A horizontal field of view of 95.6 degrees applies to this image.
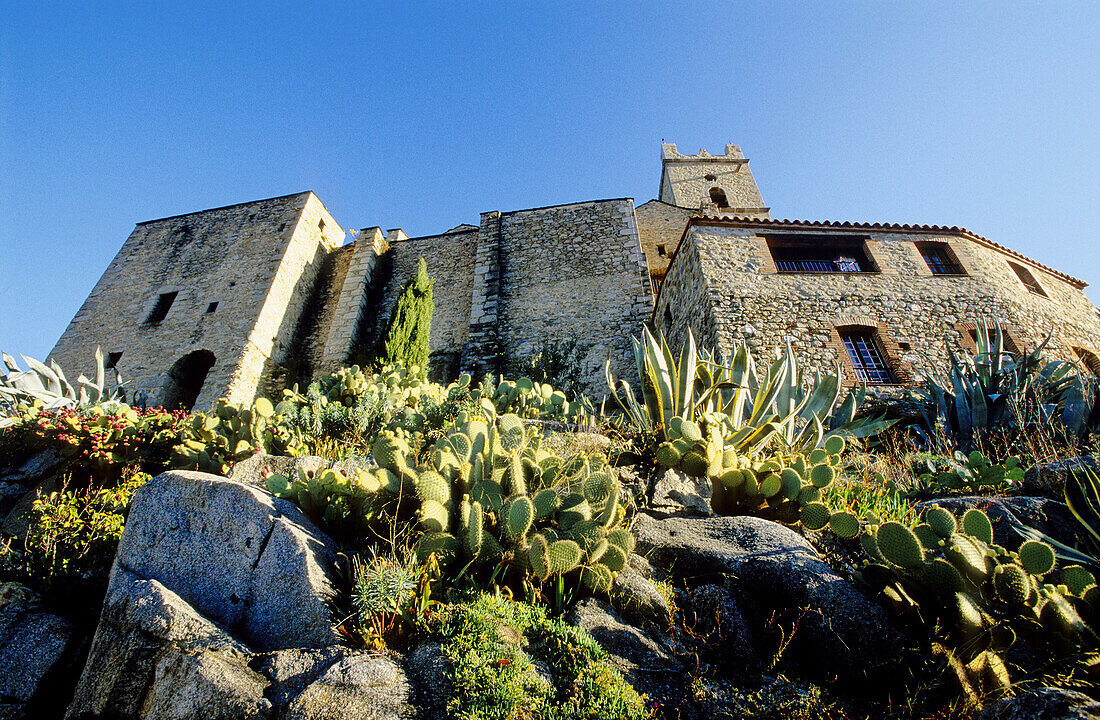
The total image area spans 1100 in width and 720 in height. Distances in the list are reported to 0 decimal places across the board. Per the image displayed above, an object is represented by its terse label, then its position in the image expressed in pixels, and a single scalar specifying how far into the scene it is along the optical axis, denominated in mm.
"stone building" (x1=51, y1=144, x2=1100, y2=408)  8172
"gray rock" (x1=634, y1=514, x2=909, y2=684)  2295
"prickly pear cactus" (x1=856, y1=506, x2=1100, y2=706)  2107
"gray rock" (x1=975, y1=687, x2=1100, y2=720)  1587
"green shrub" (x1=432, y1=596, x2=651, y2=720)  1904
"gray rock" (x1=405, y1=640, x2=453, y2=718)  1898
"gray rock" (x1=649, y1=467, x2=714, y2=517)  3514
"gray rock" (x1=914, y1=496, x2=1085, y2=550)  3221
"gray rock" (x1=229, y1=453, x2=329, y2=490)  3976
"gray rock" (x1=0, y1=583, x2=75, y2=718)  2271
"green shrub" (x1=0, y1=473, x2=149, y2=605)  2958
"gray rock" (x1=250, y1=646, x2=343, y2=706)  1881
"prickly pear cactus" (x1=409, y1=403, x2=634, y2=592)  2584
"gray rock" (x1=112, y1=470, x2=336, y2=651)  2279
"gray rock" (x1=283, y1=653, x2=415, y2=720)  1786
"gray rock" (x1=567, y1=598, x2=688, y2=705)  2180
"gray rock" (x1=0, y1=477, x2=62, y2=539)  3719
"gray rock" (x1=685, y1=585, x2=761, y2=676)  2346
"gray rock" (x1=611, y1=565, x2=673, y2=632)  2549
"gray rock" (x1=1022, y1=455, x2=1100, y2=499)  3566
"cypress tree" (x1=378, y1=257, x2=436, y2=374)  9352
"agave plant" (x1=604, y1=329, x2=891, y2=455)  4348
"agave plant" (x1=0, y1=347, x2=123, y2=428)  5250
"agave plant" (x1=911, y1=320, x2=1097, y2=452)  5137
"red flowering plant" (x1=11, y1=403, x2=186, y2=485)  4211
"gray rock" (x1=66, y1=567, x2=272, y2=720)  1836
